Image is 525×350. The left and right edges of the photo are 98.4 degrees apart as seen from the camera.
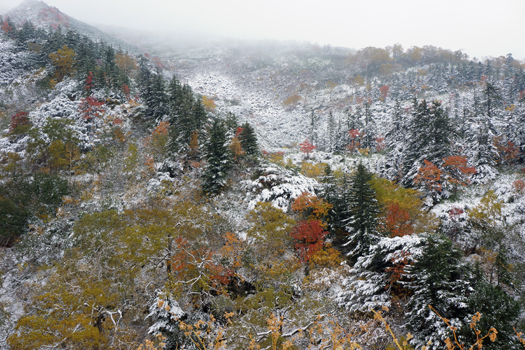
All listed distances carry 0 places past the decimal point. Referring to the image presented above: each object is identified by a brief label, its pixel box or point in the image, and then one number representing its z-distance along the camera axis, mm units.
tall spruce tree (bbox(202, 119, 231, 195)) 29281
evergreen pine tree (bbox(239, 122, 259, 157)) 33656
